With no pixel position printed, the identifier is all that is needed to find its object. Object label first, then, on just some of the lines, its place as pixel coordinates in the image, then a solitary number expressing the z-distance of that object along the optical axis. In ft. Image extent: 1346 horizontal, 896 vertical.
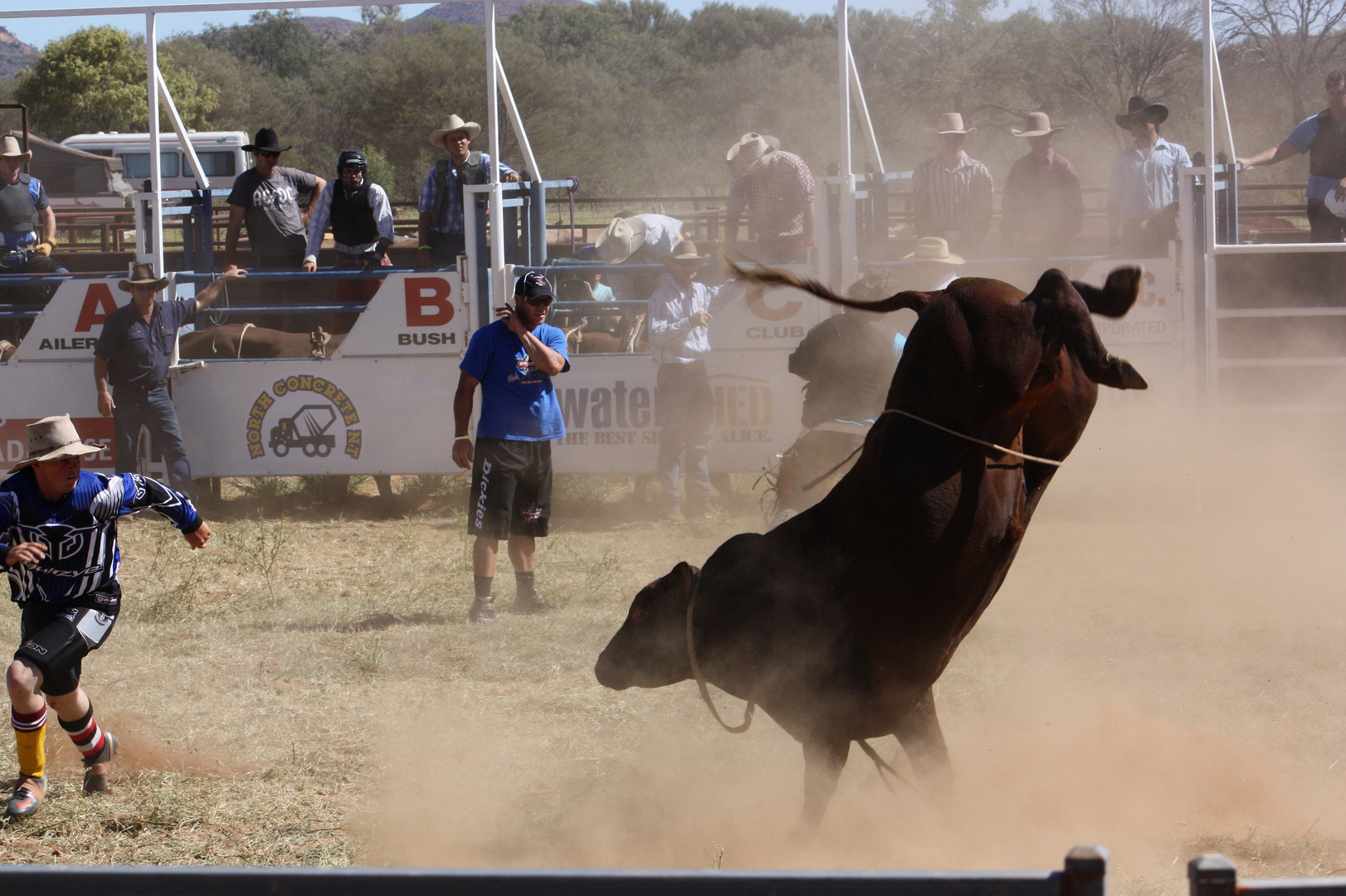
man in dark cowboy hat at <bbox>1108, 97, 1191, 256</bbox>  61.77
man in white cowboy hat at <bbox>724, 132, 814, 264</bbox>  62.54
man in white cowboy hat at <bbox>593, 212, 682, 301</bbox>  69.10
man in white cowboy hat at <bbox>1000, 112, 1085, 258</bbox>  64.03
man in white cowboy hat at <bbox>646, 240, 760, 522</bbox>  60.18
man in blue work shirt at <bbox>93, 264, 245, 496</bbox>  61.31
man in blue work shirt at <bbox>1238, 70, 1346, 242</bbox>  59.67
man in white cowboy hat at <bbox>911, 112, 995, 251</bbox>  63.10
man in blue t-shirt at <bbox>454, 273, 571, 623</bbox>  44.39
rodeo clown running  28.43
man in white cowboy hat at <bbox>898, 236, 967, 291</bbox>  45.96
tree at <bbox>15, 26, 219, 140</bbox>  231.09
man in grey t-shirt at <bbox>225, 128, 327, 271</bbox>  65.36
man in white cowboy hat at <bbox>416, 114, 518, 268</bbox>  64.44
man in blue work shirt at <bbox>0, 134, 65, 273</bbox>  73.41
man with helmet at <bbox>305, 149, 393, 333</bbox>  66.03
